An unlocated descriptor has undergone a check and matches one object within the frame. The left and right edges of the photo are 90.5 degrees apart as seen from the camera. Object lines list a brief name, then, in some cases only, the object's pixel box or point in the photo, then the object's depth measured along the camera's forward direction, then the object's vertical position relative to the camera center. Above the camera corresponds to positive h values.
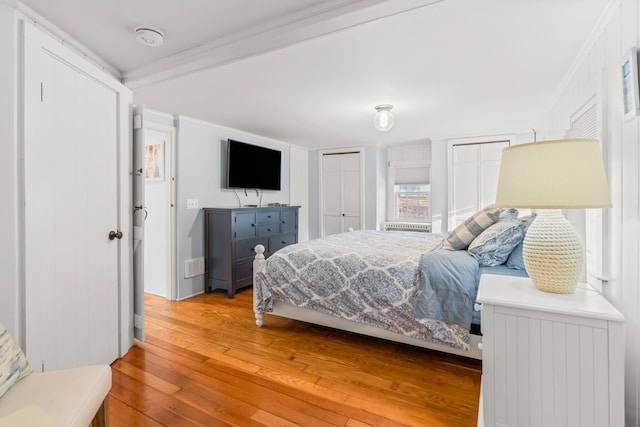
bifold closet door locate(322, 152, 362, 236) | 5.93 +0.36
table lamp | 1.21 +0.07
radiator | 5.55 -0.27
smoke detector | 1.92 +1.09
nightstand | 1.17 -0.58
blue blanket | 2.05 -0.51
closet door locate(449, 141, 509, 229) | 4.78 +0.52
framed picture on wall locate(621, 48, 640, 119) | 1.32 +0.54
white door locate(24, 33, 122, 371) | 1.63 -0.03
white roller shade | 5.74 +0.67
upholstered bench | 1.03 -0.66
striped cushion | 1.15 -0.58
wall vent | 3.89 -0.70
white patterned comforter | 2.24 -0.57
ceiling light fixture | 3.38 +0.98
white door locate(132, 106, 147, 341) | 2.48 -0.04
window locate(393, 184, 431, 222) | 5.76 +0.17
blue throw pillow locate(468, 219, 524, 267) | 2.21 -0.23
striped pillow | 2.46 -0.13
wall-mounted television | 4.38 +0.66
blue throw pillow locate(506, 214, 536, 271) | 2.17 -0.32
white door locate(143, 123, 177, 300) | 3.80 -0.01
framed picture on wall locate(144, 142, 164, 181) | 3.93 +0.63
